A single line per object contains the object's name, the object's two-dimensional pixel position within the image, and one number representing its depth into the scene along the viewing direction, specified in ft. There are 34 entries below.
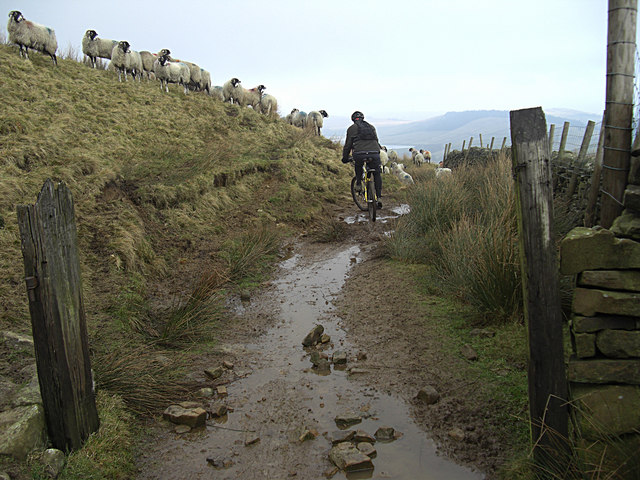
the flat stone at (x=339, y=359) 14.49
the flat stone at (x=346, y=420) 11.33
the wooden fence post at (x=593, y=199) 12.92
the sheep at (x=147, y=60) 58.34
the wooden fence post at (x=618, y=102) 10.41
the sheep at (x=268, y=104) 71.36
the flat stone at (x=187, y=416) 11.45
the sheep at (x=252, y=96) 68.59
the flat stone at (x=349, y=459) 9.70
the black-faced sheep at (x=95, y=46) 55.42
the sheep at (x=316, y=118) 73.67
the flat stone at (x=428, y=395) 11.94
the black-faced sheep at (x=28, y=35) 44.86
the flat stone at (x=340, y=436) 10.63
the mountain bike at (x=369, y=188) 32.50
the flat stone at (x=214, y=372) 13.76
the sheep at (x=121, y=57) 53.26
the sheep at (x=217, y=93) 65.46
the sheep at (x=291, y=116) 76.40
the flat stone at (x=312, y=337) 15.80
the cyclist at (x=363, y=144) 32.35
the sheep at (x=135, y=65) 54.70
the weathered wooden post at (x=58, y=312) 9.17
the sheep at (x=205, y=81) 63.74
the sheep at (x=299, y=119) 76.02
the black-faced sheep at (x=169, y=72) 56.90
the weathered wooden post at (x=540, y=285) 8.45
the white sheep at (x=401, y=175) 58.79
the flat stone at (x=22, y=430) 8.86
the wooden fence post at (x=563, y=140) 32.36
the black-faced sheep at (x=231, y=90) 65.98
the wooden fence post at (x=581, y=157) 25.13
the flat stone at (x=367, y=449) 10.15
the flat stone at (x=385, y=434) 10.72
